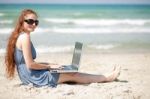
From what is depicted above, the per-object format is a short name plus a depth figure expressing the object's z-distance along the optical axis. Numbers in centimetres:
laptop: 599
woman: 566
